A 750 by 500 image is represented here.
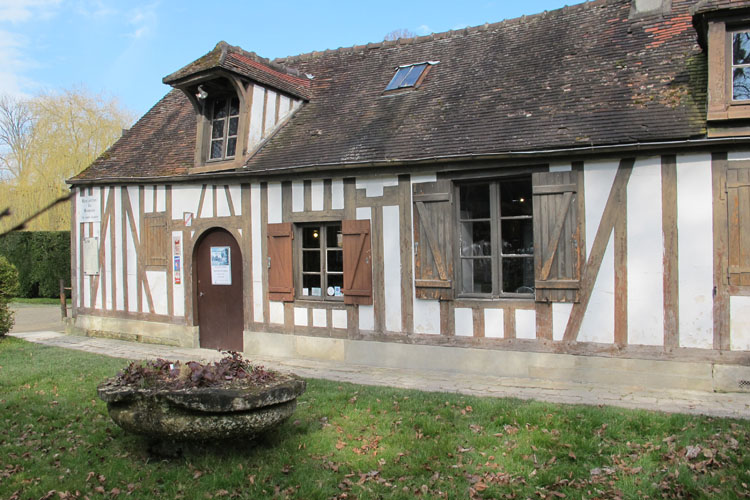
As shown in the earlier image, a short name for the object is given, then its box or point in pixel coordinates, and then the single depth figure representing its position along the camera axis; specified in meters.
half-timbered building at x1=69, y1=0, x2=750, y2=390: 6.33
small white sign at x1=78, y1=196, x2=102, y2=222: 11.08
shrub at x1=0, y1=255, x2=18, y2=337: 9.87
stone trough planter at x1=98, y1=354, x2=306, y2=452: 3.90
